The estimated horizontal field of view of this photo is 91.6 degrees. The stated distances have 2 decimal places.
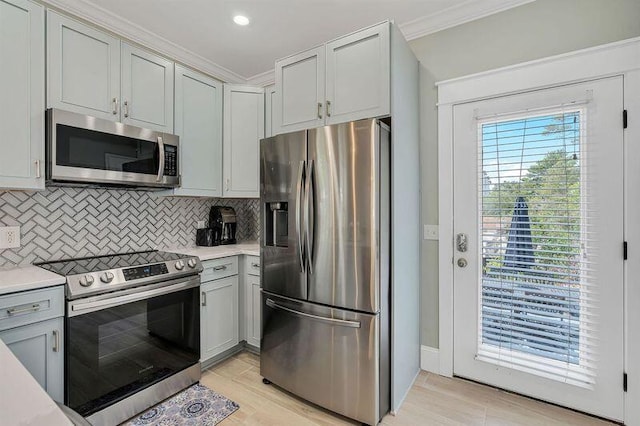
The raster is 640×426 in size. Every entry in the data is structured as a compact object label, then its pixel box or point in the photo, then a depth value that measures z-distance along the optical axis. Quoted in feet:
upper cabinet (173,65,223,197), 8.82
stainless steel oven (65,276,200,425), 5.81
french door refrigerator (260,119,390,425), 6.25
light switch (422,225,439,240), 8.27
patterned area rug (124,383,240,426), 6.42
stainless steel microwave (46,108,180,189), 6.32
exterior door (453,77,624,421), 6.31
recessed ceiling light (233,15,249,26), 8.06
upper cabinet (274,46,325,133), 7.56
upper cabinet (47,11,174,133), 6.45
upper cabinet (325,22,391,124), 6.64
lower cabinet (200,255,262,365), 8.39
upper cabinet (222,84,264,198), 9.96
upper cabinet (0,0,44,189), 5.76
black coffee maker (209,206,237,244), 10.55
